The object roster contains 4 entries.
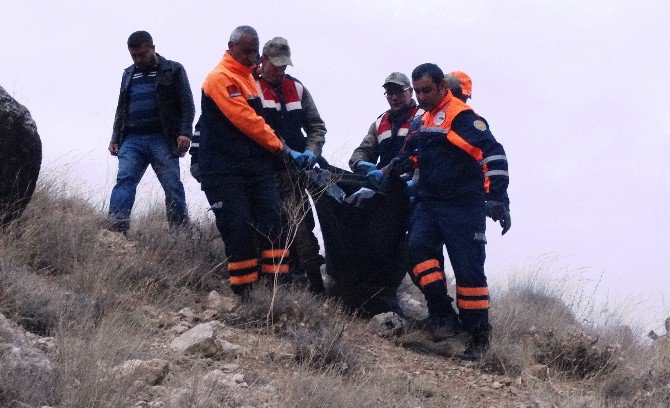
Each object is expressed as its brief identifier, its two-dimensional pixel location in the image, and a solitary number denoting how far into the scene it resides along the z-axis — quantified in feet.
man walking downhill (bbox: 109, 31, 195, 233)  25.13
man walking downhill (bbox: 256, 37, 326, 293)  23.00
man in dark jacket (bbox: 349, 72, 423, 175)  24.22
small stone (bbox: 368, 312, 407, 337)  22.33
